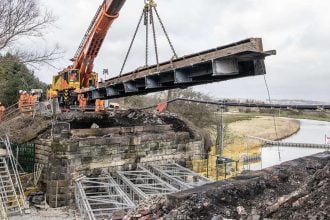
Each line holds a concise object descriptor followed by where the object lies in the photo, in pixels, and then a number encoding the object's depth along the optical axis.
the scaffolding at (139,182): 15.74
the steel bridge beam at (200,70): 11.64
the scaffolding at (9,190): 14.80
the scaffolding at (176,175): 17.13
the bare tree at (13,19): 16.62
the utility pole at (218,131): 32.03
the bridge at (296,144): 30.81
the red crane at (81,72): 22.77
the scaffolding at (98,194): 13.83
